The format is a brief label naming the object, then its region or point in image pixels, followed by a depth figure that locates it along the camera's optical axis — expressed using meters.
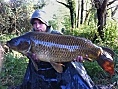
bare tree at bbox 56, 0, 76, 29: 5.56
